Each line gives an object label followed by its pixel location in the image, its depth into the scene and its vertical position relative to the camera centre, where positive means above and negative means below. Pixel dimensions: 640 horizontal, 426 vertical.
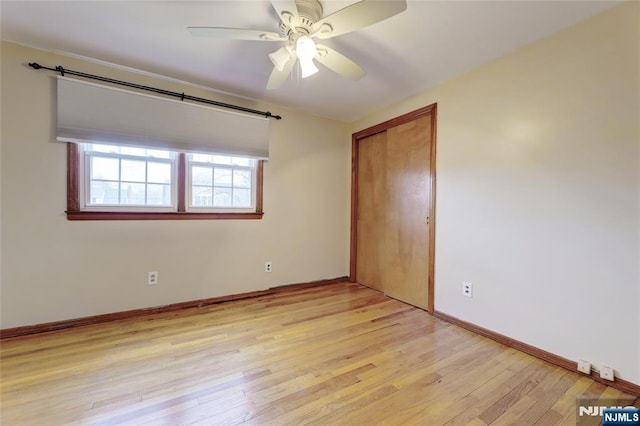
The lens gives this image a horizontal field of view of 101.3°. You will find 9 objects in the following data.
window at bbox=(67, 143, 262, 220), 2.33 +0.24
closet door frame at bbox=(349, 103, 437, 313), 2.66 +0.37
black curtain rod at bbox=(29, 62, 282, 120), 2.14 +1.13
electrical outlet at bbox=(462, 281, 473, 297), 2.35 -0.69
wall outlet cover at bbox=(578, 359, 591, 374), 1.66 -0.97
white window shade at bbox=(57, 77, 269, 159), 2.21 +0.83
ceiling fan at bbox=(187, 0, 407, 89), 1.33 +1.05
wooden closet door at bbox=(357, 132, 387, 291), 3.37 +0.03
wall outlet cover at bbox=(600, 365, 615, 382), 1.58 -0.96
